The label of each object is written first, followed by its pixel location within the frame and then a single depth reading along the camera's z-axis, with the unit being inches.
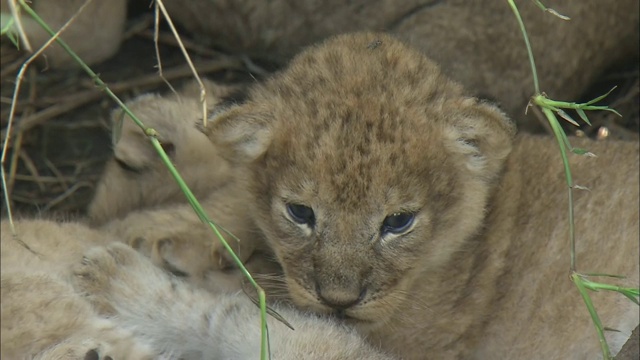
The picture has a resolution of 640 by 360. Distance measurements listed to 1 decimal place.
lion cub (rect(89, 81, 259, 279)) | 279.6
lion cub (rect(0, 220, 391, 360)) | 220.5
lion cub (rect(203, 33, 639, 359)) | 228.5
